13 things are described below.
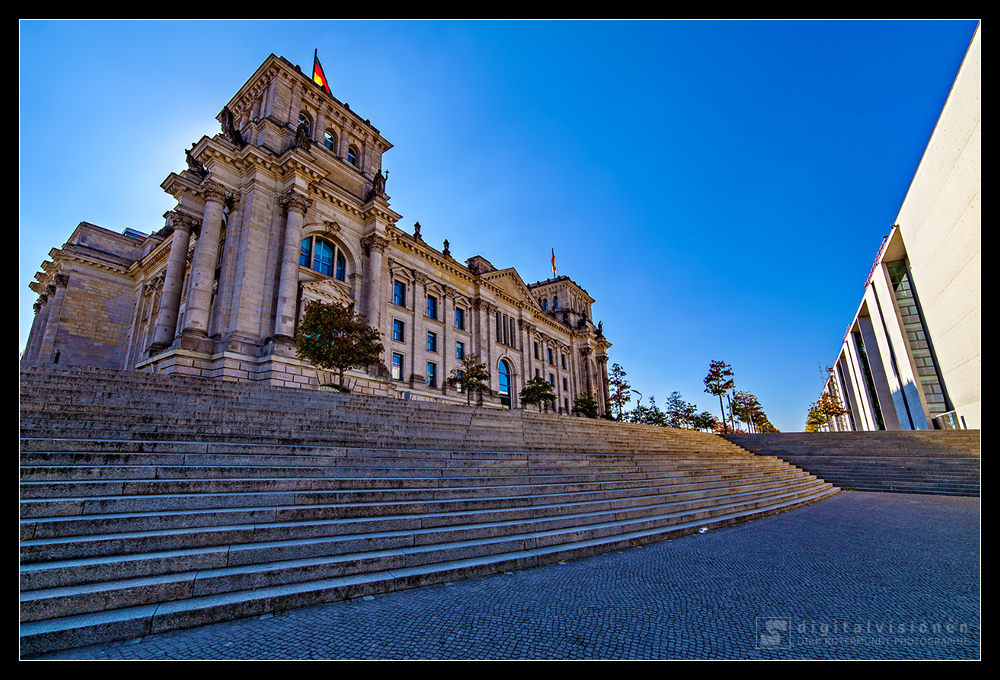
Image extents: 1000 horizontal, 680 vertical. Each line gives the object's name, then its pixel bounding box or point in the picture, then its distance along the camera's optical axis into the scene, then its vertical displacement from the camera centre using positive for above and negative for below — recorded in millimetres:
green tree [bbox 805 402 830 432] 74488 +4219
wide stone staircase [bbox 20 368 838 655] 3939 -685
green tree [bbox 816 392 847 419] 57531 +4923
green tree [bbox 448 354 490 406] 31688 +5970
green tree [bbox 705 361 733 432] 48250 +7698
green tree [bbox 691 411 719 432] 58438 +3514
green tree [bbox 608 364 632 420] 59156 +8402
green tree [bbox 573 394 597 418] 42906 +4522
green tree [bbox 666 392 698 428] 60000 +4955
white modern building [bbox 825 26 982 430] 23906 +11448
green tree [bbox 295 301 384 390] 19703 +5567
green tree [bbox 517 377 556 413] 37906 +5411
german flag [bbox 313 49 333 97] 31125 +28274
